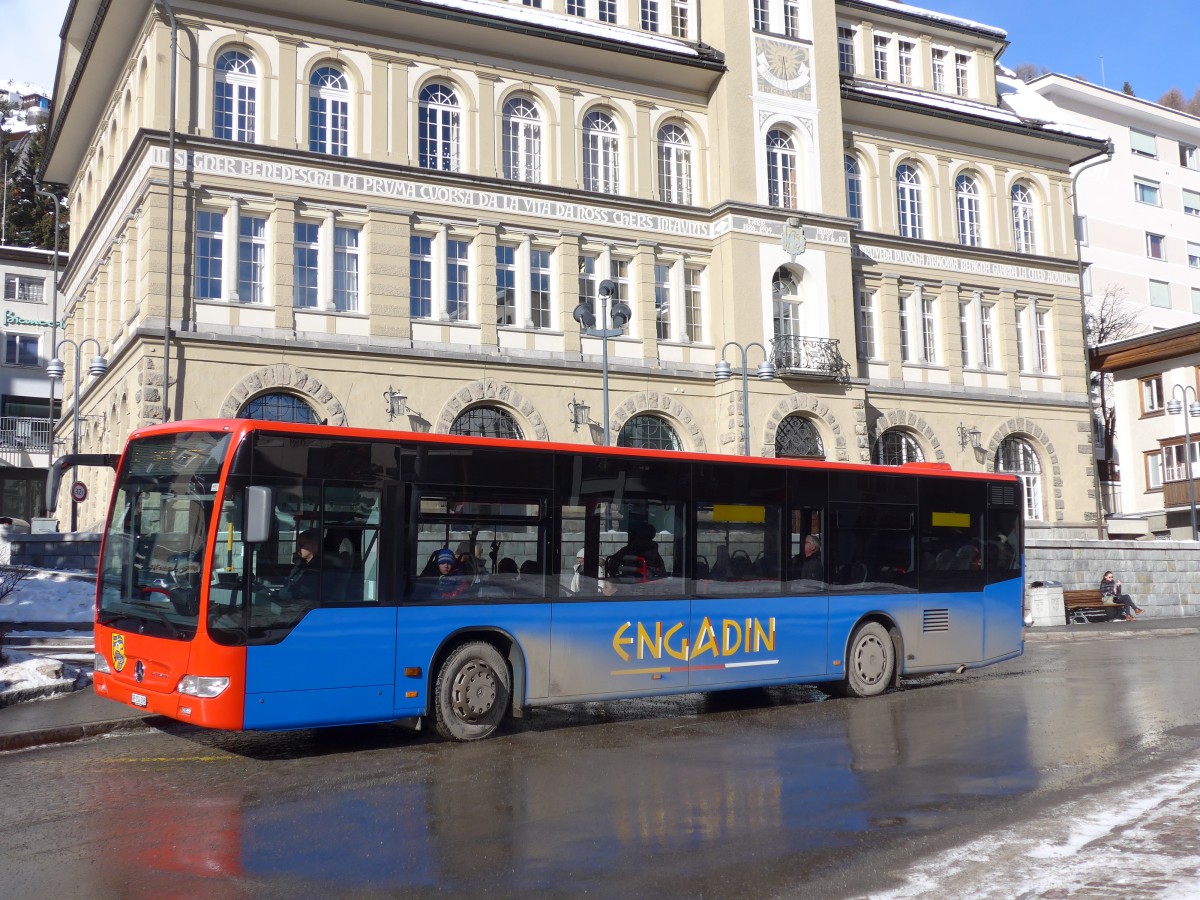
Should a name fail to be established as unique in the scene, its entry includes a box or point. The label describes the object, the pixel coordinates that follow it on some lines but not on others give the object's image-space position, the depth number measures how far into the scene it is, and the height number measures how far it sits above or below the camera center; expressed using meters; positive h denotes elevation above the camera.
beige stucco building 28.58 +9.75
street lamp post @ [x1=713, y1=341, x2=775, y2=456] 29.93 +5.33
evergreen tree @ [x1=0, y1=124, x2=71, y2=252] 69.38 +23.53
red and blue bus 10.20 +0.08
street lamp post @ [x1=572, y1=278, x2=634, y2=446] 26.45 +5.92
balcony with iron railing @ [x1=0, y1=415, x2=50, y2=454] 56.35 +7.54
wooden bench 31.23 -0.92
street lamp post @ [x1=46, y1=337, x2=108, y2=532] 29.38 +5.53
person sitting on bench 33.19 -0.67
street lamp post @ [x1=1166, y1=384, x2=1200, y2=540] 41.41 +5.94
